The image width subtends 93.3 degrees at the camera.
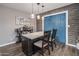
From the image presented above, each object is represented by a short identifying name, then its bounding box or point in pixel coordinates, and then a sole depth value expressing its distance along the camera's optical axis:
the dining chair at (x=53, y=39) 2.55
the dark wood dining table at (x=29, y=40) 2.53
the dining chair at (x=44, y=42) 2.57
